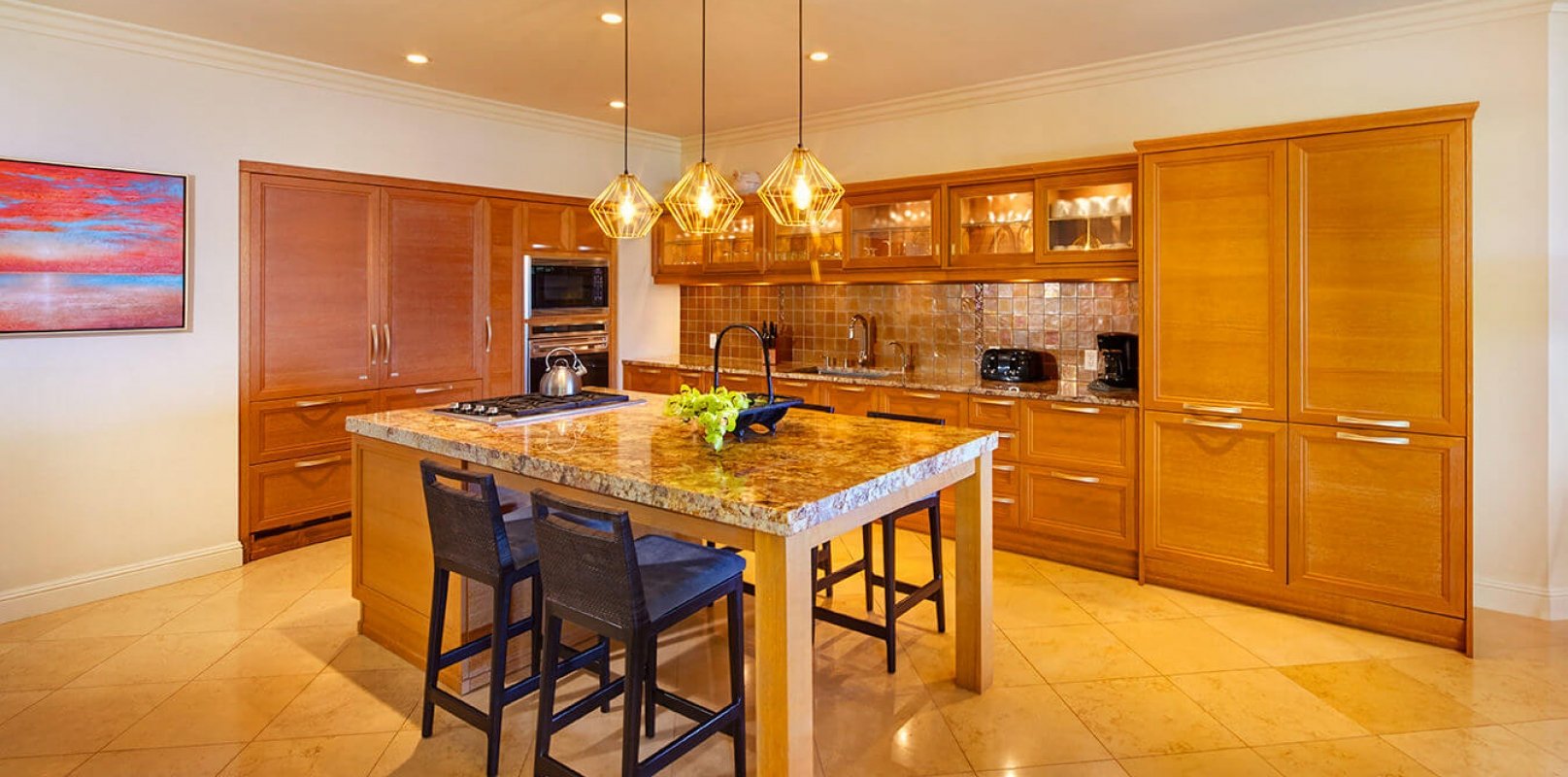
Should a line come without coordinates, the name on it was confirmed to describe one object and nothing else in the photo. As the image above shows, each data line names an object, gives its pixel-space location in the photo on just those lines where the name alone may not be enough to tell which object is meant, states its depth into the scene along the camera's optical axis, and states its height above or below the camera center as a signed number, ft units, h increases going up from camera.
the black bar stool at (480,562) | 7.57 -1.82
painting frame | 12.71 +1.90
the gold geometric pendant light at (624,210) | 10.29 +2.20
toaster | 15.07 +0.19
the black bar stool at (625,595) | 6.31 -1.84
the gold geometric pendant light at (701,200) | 10.05 +2.24
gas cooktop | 10.02 -0.42
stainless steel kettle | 11.55 -0.09
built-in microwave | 17.65 +2.02
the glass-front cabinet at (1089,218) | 13.33 +2.67
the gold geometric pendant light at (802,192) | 9.23 +2.15
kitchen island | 6.19 -1.03
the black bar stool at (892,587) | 9.64 -2.67
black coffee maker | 13.67 +0.25
